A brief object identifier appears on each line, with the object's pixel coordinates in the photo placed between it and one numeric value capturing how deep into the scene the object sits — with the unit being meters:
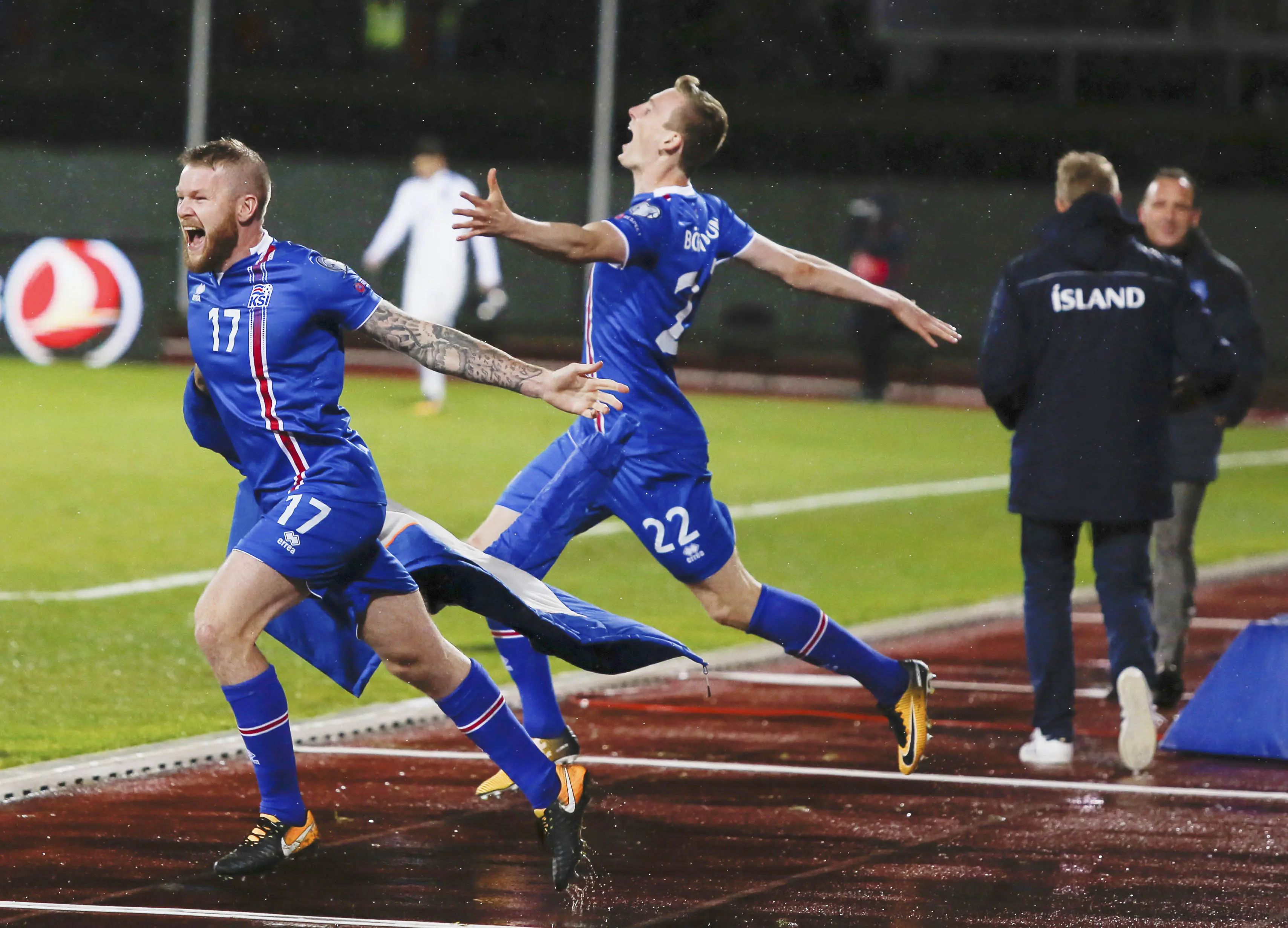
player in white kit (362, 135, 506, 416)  43.50
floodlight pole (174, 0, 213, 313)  65.25
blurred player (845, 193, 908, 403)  52.31
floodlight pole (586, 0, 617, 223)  64.31
